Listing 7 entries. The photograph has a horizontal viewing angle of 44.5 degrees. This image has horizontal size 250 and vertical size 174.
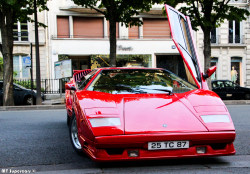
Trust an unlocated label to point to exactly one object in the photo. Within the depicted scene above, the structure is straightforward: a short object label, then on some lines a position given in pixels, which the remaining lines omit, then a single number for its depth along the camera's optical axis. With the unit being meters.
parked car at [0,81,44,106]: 15.66
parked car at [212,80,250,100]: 18.14
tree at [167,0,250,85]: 14.61
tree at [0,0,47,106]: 13.23
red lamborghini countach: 3.17
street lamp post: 13.53
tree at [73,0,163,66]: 14.01
